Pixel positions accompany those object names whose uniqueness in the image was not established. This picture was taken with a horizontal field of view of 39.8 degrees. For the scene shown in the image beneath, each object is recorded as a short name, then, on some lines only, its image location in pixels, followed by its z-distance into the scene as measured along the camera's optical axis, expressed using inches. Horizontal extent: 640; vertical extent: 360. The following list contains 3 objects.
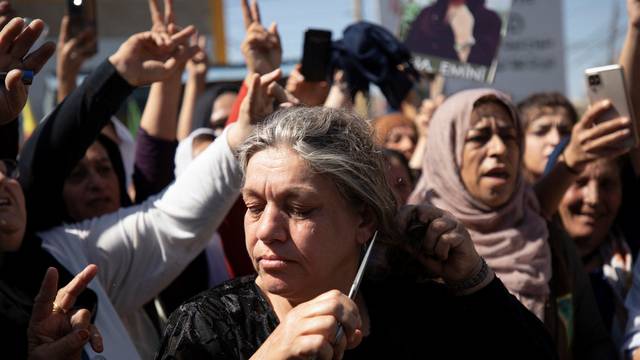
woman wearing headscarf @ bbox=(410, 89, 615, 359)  123.0
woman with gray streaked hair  77.7
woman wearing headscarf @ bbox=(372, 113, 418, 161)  204.4
